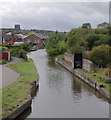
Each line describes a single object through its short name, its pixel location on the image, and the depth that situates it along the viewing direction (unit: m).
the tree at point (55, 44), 58.65
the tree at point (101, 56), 31.53
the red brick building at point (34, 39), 96.66
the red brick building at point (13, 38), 78.66
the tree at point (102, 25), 81.71
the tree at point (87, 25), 89.62
